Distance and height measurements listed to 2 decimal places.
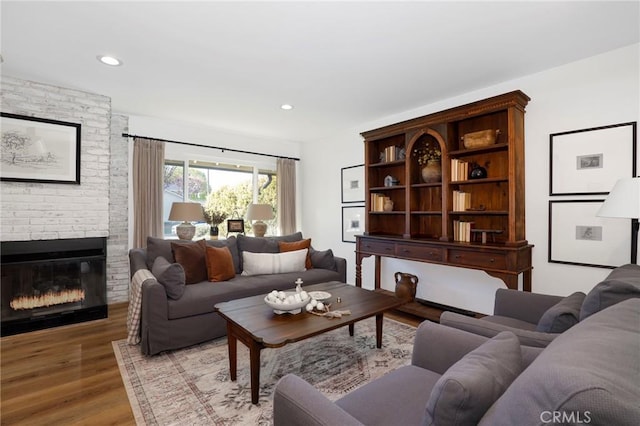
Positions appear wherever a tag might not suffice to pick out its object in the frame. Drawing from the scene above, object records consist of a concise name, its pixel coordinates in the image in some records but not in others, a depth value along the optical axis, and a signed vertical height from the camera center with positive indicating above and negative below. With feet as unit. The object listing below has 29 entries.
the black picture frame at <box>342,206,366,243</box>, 15.59 -0.41
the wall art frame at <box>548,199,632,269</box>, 8.16 -0.59
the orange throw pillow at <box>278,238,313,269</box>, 13.00 -1.38
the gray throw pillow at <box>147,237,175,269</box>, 10.80 -1.30
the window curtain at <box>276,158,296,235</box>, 18.20 +1.10
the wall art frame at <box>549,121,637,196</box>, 8.07 +1.59
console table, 8.88 -1.34
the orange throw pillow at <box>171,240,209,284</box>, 10.45 -1.59
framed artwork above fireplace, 10.09 +2.20
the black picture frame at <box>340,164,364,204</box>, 15.48 +1.60
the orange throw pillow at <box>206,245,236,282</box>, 10.81 -1.83
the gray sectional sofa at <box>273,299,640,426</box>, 1.85 -1.45
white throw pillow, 11.87 -1.93
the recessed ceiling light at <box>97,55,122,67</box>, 8.68 +4.45
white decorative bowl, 7.18 -2.20
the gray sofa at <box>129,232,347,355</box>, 8.39 -2.51
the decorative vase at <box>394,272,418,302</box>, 12.13 -2.89
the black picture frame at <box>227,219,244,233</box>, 16.08 -0.60
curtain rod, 13.52 +3.48
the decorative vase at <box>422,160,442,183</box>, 11.40 +1.61
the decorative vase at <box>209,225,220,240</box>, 14.85 -0.89
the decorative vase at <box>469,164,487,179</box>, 10.27 +1.42
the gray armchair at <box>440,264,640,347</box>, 4.19 -1.80
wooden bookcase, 9.26 +0.79
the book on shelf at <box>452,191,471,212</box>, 10.67 +0.48
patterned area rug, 6.15 -3.95
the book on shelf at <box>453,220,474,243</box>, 10.50 -0.56
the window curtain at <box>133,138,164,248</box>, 13.51 +1.10
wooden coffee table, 6.24 -2.44
